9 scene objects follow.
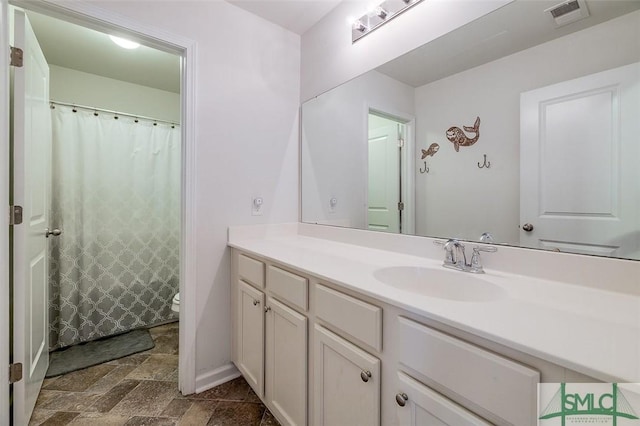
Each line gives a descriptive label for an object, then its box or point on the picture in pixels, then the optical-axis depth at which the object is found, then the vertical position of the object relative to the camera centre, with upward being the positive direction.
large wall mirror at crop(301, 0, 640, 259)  0.89 +0.33
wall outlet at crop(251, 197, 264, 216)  1.86 +0.03
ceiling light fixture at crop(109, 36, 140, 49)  1.94 +1.19
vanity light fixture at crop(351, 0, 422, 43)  1.42 +1.06
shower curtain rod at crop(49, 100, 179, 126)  2.13 +0.83
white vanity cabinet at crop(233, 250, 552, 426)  0.61 -0.45
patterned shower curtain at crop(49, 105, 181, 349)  2.13 -0.11
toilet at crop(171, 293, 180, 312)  2.22 -0.76
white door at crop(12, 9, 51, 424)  1.27 -0.06
